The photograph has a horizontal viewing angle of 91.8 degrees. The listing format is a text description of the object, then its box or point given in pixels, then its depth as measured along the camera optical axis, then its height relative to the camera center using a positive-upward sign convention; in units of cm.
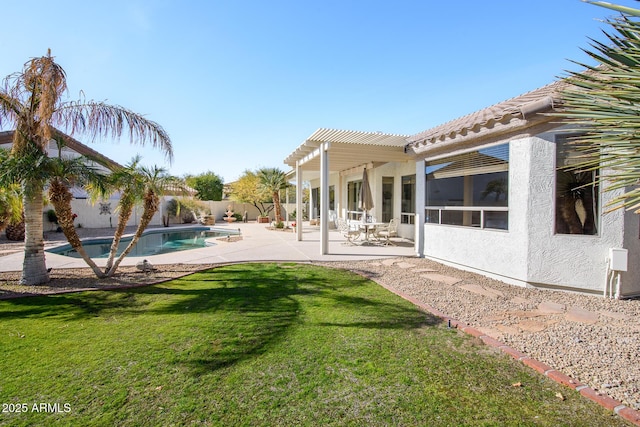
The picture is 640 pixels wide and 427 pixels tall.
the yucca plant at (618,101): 184 +70
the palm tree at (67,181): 759 +76
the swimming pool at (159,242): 1571 -194
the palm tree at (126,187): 823 +64
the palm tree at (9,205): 890 +19
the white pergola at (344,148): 1207 +255
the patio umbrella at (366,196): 1678 +77
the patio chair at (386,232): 1497 -110
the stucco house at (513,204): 697 +16
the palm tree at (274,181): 2711 +260
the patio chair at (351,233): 1550 -115
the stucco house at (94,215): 2509 -34
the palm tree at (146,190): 848 +59
